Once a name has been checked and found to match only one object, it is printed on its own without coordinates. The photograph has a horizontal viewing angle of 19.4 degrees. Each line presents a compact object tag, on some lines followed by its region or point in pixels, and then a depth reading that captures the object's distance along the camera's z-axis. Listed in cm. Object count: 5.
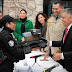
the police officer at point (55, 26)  317
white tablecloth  277
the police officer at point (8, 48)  270
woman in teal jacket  419
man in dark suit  253
